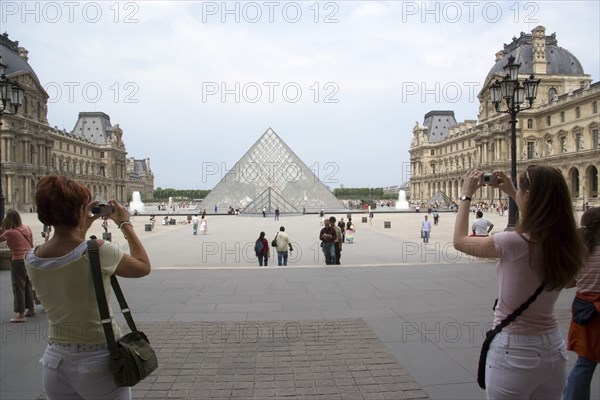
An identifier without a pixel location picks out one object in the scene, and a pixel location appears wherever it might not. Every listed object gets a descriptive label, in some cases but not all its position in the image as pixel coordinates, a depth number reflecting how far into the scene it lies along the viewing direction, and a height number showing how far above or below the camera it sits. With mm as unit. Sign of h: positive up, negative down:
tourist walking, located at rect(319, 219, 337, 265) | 10148 -957
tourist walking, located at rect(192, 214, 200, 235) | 20669 -1196
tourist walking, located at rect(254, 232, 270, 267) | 10383 -1136
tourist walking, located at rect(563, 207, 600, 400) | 2770 -770
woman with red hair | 1856 -394
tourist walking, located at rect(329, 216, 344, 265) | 10234 -989
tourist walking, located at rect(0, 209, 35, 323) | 5281 -689
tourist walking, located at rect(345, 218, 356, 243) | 15953 -1192
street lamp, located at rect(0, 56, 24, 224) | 10234 +2583
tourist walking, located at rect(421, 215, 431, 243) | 15826 -1160
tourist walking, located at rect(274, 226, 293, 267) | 10281 -1088
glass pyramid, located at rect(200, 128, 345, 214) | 46625 +1885
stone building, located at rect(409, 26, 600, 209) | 44844 +8209
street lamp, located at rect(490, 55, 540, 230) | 10242 +2508
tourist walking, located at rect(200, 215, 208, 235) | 20677 -1248
